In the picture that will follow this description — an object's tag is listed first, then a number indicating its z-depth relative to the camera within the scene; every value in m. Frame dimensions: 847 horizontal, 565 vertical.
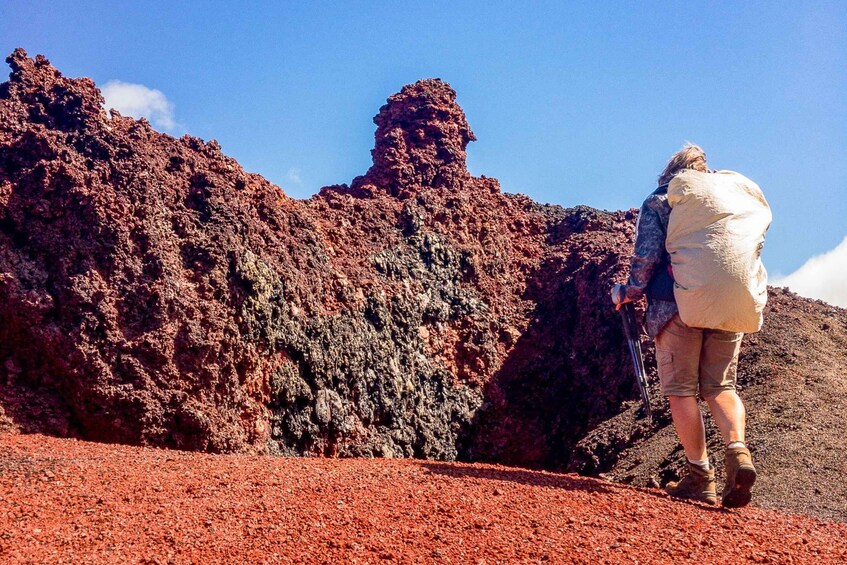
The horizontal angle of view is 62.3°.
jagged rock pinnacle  11.23
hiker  4.64
